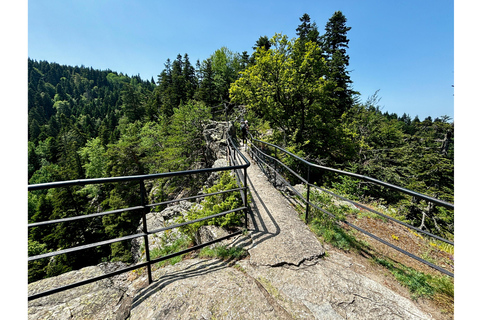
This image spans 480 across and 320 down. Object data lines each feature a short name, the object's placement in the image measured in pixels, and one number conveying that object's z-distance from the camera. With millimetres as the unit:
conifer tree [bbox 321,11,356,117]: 21078
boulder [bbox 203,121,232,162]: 13695
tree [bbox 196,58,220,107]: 31344
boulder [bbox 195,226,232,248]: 3637
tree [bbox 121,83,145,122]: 53250
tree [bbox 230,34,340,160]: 13273
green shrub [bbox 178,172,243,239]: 3871
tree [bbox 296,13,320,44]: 26594
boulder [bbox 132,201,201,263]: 8427
